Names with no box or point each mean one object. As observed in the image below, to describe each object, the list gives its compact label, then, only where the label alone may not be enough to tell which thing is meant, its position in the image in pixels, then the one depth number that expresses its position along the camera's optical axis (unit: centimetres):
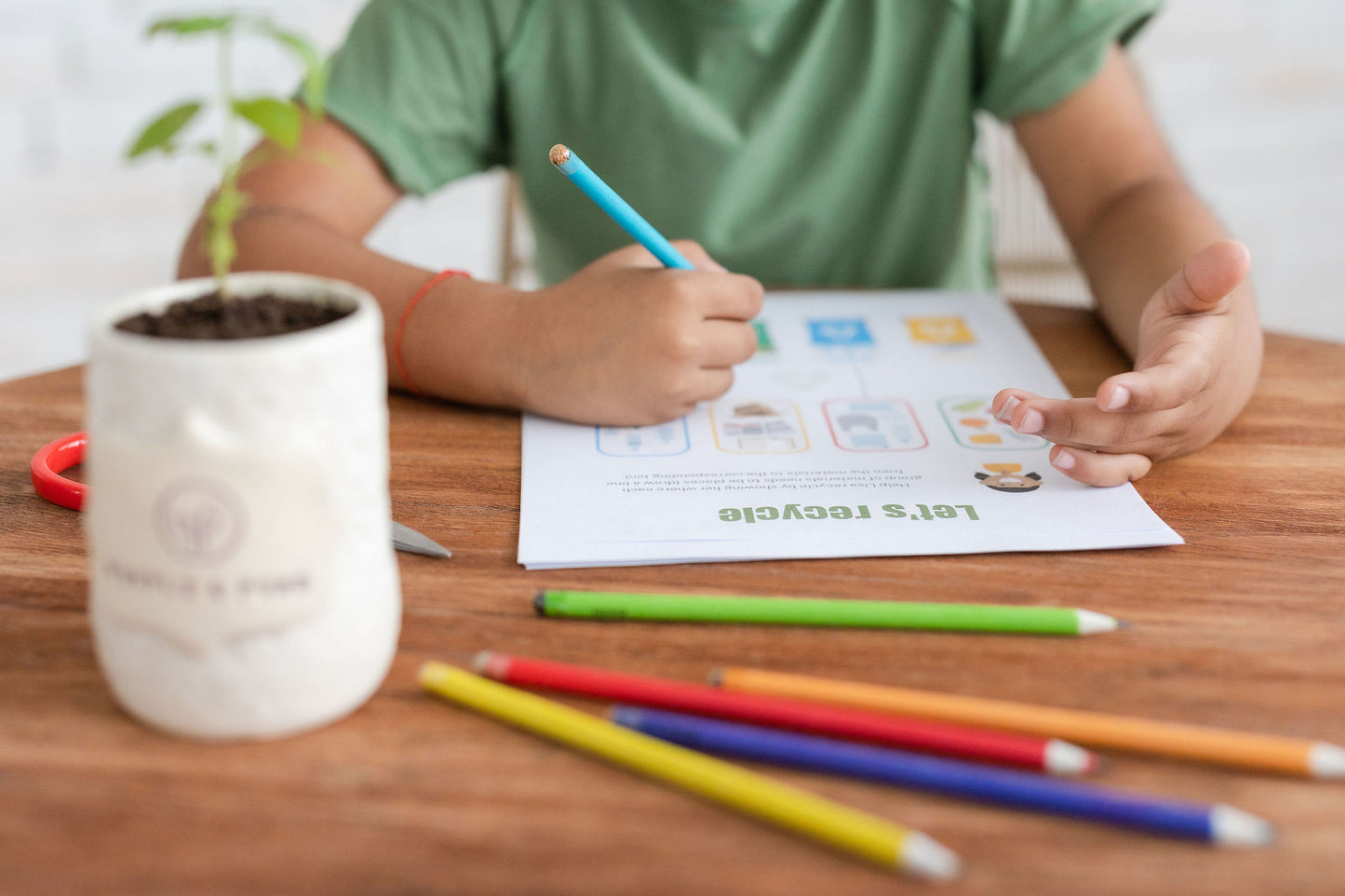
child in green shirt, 53
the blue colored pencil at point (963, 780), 27
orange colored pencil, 30
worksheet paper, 43
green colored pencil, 37
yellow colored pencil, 27
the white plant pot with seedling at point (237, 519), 27
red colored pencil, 30
